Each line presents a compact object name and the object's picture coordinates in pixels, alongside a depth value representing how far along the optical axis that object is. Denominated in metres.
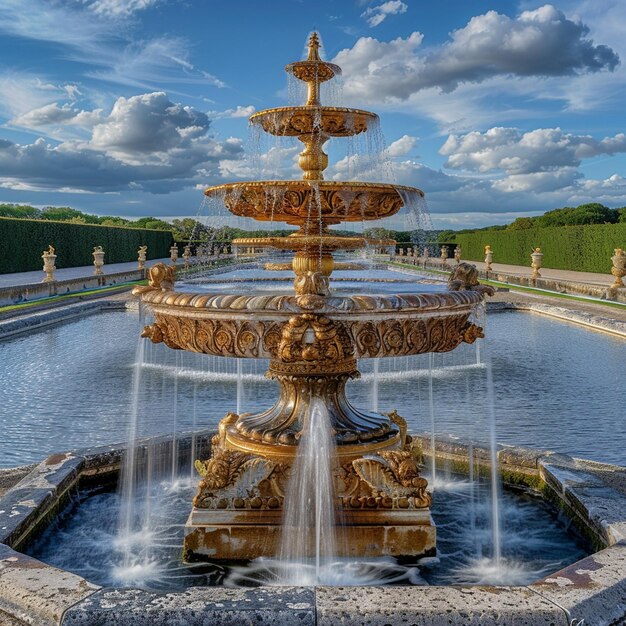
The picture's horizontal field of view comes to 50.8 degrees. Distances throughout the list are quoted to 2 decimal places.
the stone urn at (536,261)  28.80
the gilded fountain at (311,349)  3.86
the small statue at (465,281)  4.63
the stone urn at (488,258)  35.78
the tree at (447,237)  81.17
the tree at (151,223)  96.50
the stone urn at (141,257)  37.46
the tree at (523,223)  81.86
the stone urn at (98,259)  31.44
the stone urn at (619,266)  21.88
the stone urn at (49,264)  25.77
